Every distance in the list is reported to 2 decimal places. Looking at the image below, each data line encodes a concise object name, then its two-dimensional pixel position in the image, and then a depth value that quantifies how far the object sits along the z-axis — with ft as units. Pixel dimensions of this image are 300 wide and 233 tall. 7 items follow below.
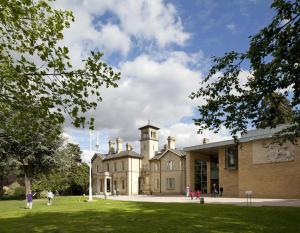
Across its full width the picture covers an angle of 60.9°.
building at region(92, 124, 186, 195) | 146.27
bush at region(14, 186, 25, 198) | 127.58
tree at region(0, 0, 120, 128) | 20.18
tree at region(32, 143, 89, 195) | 107.27
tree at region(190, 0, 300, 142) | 24.33
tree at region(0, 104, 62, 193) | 99.54
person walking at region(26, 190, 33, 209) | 68.93
